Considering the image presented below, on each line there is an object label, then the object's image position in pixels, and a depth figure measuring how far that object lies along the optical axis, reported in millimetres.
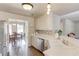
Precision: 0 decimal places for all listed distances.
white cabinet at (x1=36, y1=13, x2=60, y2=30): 2248
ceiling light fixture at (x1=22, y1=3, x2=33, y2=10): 1958
